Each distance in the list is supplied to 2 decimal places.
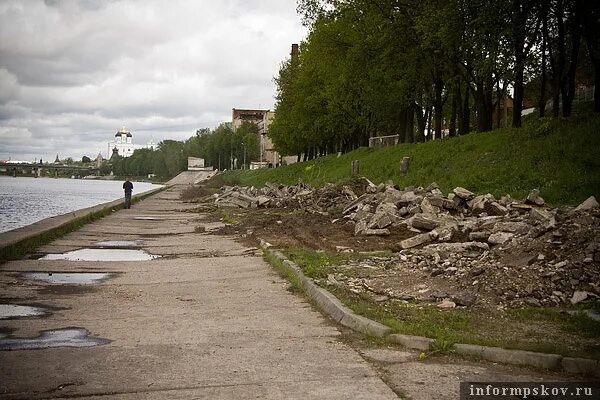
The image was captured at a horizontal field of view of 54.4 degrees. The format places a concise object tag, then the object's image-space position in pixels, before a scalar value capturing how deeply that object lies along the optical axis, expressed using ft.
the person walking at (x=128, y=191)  126.41
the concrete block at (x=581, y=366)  17.54
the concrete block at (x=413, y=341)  20.20
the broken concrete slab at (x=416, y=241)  42.73
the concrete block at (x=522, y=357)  18.22
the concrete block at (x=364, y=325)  21.65
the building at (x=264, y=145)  450.46
